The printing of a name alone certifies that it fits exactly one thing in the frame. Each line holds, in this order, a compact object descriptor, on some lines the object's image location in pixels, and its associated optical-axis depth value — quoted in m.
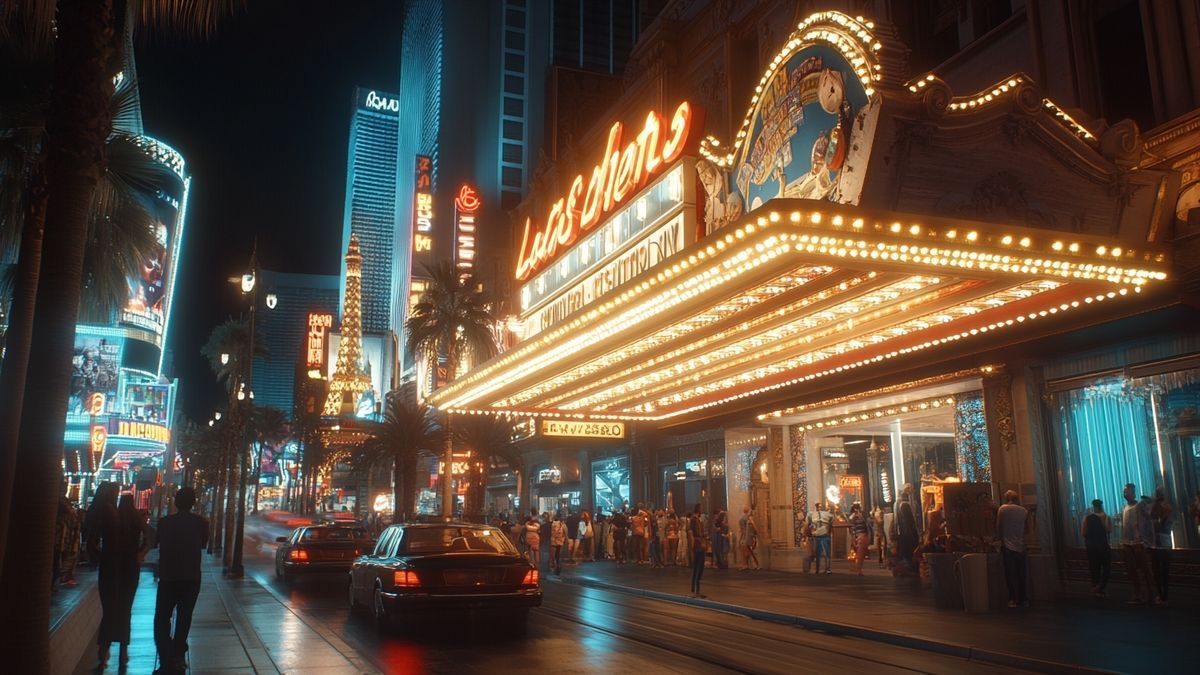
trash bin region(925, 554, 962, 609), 14.59
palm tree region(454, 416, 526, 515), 36.12
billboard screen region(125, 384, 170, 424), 80.00
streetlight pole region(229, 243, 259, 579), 24.81
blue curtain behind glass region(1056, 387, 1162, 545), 14.83
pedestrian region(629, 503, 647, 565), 28.91
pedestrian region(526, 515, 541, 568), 23.80
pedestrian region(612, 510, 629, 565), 30.36
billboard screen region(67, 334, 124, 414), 63.19
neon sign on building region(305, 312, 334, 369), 122.94
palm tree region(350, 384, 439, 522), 39.09
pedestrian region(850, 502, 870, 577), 21.59
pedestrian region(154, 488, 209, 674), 9.19
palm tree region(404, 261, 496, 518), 34.22
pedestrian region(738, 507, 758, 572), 24.75
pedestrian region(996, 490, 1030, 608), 14.38
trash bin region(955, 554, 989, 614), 14.22
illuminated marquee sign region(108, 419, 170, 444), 75.38
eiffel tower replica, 115.19
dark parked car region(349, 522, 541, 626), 11.80
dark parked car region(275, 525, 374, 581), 21.25
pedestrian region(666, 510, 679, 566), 27.65
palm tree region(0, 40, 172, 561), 10.28
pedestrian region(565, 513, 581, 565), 31.26
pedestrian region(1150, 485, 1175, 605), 13.85
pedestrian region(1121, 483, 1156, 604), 13.80
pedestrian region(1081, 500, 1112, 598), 14.70
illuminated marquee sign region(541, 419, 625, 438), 27.48
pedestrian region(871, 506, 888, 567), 24.23
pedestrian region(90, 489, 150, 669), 10.09
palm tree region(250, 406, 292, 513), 87.24
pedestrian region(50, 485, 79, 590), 15.15
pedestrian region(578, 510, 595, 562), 31.00
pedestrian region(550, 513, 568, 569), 26.20
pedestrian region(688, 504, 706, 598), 17.70
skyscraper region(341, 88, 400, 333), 193.34
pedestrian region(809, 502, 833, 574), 22.28
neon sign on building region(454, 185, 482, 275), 55.28
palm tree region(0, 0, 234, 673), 6.54
